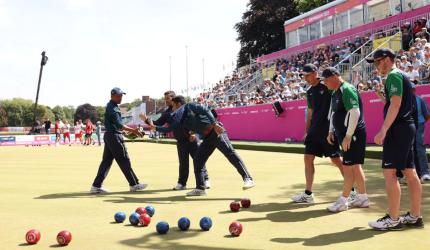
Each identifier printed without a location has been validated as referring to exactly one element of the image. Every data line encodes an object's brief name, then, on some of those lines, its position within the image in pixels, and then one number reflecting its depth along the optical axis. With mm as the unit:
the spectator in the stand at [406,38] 21962
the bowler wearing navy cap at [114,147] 9500
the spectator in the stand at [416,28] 21438
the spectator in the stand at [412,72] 16739
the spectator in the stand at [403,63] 17028
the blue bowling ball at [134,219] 6141
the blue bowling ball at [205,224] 5742
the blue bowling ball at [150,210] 6682
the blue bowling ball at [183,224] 5746
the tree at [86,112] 138750
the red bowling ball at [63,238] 5156
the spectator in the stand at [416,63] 17188
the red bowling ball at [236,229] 5398
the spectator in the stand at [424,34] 20062
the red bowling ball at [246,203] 7246
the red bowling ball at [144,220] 6094
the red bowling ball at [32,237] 5273
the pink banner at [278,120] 18500
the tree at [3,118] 128375
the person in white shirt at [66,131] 37281
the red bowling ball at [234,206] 6934
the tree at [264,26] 56281
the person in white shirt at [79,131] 37000
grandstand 21219
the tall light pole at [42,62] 40719
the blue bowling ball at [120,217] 6332
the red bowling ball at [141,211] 6508
